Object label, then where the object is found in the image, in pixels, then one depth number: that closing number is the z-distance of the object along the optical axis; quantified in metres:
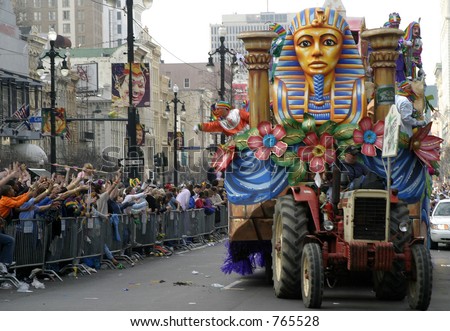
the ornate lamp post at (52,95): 37.00
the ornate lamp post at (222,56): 42.38
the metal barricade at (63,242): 19.38
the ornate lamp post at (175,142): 65.14
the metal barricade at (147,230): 26.03
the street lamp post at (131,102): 29.31
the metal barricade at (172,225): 28.81
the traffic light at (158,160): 56.25
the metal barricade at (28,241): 18.06
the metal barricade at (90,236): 21.02
